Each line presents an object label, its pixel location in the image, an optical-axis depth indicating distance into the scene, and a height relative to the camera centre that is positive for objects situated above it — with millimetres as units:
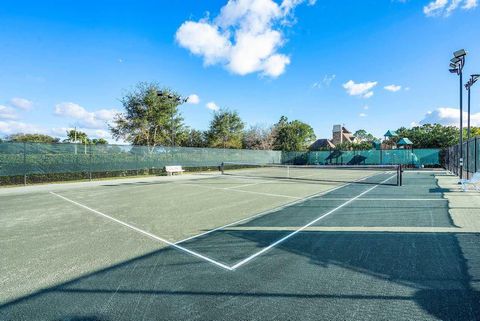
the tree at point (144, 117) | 29625 +4291
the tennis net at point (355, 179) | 17656 -1447
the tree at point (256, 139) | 54141 +3640
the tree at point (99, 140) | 74369 +4943
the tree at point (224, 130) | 42781 +4174
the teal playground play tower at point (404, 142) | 37994 +2116
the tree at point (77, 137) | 68438 +5243
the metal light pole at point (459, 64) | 15397 +5229
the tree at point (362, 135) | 116662 +9802
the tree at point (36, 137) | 62800 +4830
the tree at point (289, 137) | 56188 +4163
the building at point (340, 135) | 95862 +7909
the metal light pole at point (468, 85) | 15953 +4691
